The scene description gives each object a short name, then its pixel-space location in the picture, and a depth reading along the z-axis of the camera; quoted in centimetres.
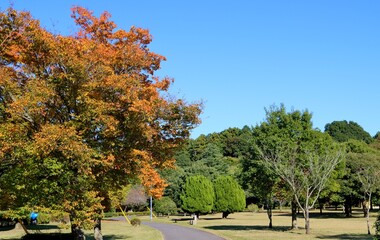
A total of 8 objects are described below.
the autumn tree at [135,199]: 7975
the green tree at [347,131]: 13425
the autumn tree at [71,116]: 1602
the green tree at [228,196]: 6339
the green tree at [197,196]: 6138
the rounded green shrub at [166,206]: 6989
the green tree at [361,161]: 5747
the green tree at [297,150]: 3198
